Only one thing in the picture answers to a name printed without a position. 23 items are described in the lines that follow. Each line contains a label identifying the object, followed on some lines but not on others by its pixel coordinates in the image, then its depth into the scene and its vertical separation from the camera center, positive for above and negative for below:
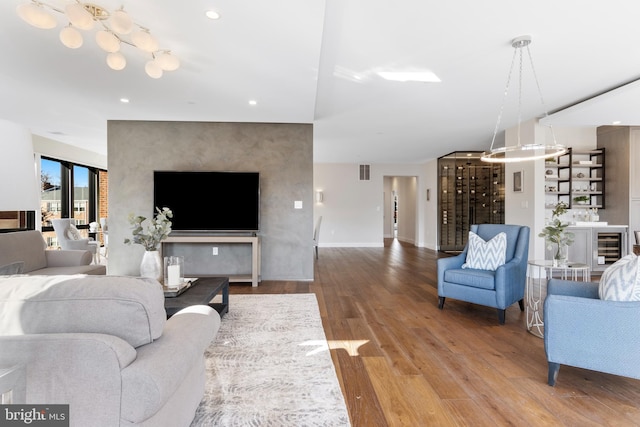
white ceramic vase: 2.73 -0.48
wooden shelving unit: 5.70 +0.51
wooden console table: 4.63 -0.48
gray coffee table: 2.45 -0.72
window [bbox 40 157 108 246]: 7.16 +0.32
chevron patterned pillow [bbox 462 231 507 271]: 3.54 -0.49
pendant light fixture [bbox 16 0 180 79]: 2.02 +1.17
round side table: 2.97 -1.07
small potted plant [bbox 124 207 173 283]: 2.74 -0.29
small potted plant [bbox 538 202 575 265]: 2.93 -0.25
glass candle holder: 2.81 -0.55
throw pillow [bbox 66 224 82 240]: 6.06 -0.49
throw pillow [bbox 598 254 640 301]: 1.94 -0.44
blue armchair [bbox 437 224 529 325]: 3.21 -0.71
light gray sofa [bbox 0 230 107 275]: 3.38 -0.57
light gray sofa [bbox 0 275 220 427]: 0.99 -0.43
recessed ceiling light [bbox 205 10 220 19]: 2.25 +1.32
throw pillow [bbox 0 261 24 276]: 2.26 -0.43
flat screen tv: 4.77 +0.12
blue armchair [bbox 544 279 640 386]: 1.89 -0.75
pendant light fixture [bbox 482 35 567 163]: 2.81 +1.39
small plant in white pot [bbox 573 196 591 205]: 5.65 +0.17
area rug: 1.74 -1.10
